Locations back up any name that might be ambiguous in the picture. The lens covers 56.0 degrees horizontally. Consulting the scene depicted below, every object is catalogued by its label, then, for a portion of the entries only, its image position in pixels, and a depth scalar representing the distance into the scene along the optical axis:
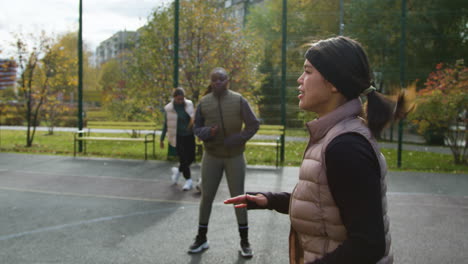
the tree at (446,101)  11.34
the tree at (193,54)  13.81
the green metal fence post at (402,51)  11.49
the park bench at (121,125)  13.82
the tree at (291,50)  11.59
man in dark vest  4.88
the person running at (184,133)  8.36
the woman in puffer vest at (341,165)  1.50
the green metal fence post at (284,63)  11.98
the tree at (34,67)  15.80
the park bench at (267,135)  11.84
